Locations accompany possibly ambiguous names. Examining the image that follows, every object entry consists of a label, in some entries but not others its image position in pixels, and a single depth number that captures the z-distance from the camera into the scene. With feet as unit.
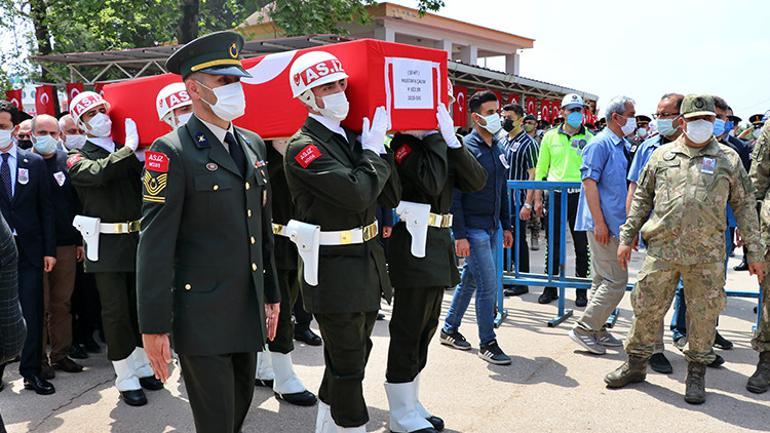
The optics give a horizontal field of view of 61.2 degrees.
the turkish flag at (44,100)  46.60
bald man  16.80
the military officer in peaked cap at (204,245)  8.31
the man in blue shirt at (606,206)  17.16
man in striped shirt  27.73
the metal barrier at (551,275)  20.49
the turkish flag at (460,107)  48.11
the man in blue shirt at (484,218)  16.67
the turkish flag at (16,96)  49.70
